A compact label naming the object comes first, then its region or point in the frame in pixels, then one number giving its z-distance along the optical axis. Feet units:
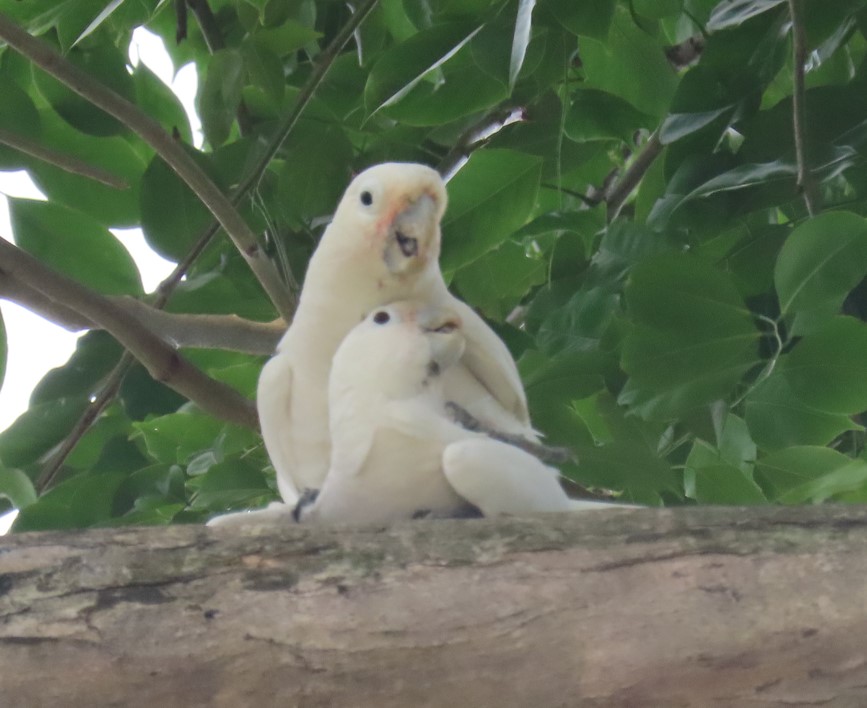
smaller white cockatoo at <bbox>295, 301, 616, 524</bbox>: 28.47
